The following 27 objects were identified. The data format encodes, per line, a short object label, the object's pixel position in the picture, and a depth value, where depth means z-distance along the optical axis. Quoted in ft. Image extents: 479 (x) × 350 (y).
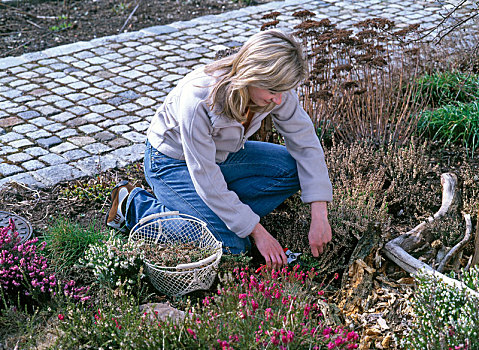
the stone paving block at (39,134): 16.34
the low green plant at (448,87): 16.85
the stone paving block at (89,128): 16.74
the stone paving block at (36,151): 15.46
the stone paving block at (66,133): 16.48
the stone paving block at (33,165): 14.79
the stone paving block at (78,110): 17.85
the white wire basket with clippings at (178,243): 9.97
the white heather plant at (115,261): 9.91
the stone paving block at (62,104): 18.20
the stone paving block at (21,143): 15.79
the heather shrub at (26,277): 9.70
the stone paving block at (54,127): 16.75
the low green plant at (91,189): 13.55
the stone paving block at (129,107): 18.07
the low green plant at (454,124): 15.19
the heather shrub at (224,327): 7.86
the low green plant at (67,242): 11.06
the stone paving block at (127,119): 17.30
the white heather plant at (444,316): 7.92
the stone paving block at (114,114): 17.66
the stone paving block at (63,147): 15.70
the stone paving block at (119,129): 16.78
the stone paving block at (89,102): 18.38
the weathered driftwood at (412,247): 9.53
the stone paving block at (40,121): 17.09
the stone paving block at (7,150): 15.43
